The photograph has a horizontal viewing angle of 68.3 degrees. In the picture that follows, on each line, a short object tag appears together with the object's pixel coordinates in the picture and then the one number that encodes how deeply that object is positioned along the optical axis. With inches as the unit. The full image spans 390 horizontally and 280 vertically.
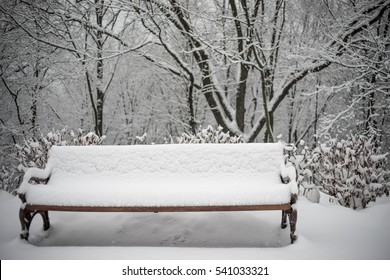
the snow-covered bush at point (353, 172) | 173.3
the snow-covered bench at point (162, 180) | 130.0
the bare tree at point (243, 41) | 283.6
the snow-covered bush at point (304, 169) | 190.9
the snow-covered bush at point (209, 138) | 236.1
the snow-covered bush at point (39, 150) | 233.6
